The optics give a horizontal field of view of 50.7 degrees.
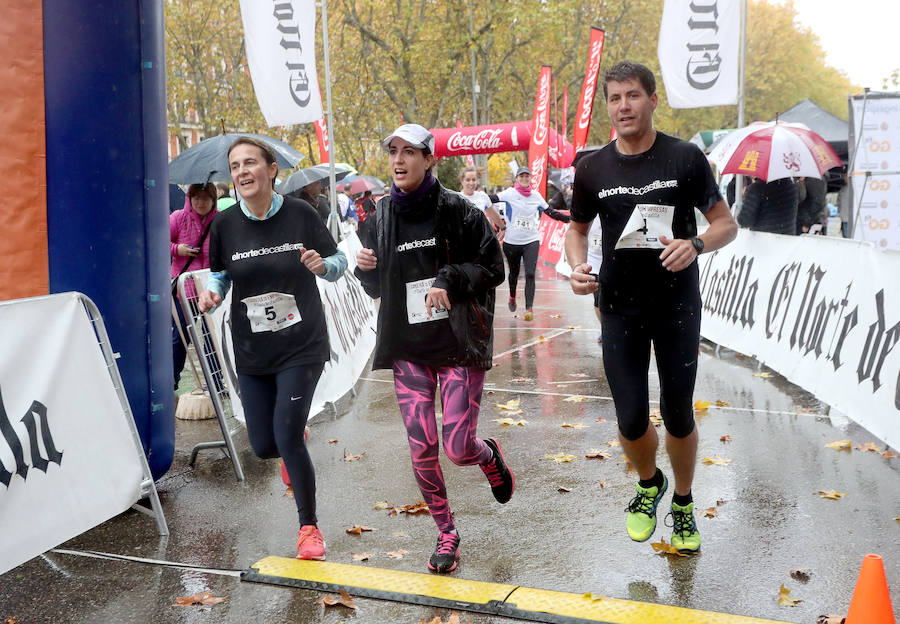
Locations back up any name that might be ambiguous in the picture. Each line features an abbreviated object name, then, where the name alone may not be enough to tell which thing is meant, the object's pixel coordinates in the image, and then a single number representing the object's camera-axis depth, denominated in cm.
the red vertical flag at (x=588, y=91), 1783
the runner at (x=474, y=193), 1327
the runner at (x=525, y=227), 1354
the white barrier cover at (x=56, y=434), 425
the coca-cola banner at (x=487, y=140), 3148
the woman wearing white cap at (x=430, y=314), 444
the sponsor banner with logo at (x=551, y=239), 2158
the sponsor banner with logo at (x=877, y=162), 1431
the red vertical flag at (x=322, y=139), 1882
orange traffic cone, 317
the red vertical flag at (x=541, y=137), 1952
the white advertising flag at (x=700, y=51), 1278
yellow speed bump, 383
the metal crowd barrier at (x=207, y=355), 629
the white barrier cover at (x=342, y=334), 675
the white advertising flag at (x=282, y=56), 1125
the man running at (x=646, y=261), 422
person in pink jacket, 822
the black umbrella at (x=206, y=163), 809
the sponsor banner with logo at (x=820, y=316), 653
